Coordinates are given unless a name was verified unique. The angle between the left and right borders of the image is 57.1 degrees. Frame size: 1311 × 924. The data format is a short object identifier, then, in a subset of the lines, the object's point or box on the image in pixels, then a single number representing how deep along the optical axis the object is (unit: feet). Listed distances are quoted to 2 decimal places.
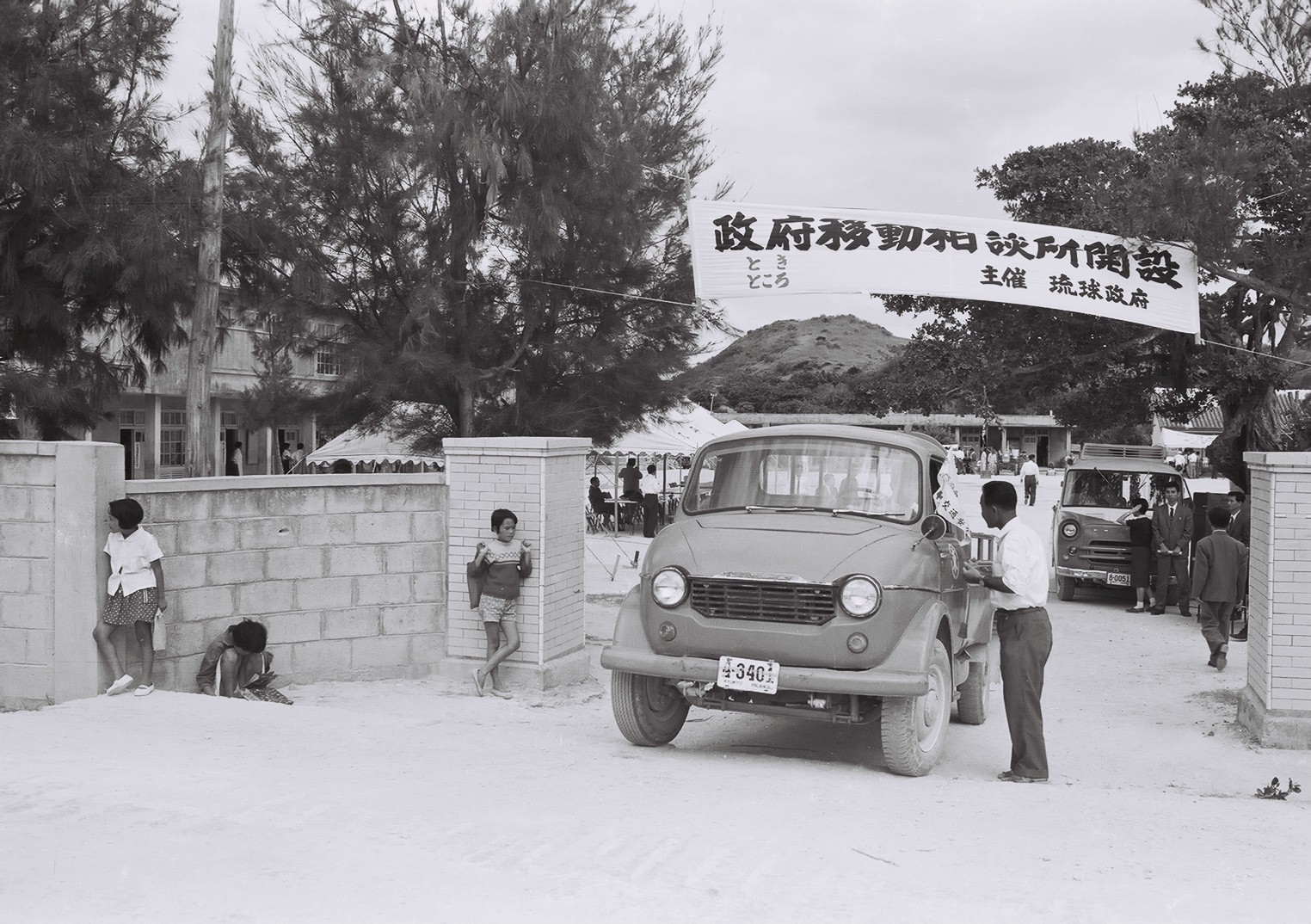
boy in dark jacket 37.14
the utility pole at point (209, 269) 45.50
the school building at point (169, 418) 100.12
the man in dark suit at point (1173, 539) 50.67
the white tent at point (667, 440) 69.36
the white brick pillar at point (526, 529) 32.07
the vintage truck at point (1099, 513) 54.19
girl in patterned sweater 31.32
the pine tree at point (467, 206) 46.39
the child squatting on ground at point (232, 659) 28.30
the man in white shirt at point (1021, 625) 22.74
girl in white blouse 26.22
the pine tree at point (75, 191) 41.27
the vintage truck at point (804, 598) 21.98
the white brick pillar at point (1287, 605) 26.71
